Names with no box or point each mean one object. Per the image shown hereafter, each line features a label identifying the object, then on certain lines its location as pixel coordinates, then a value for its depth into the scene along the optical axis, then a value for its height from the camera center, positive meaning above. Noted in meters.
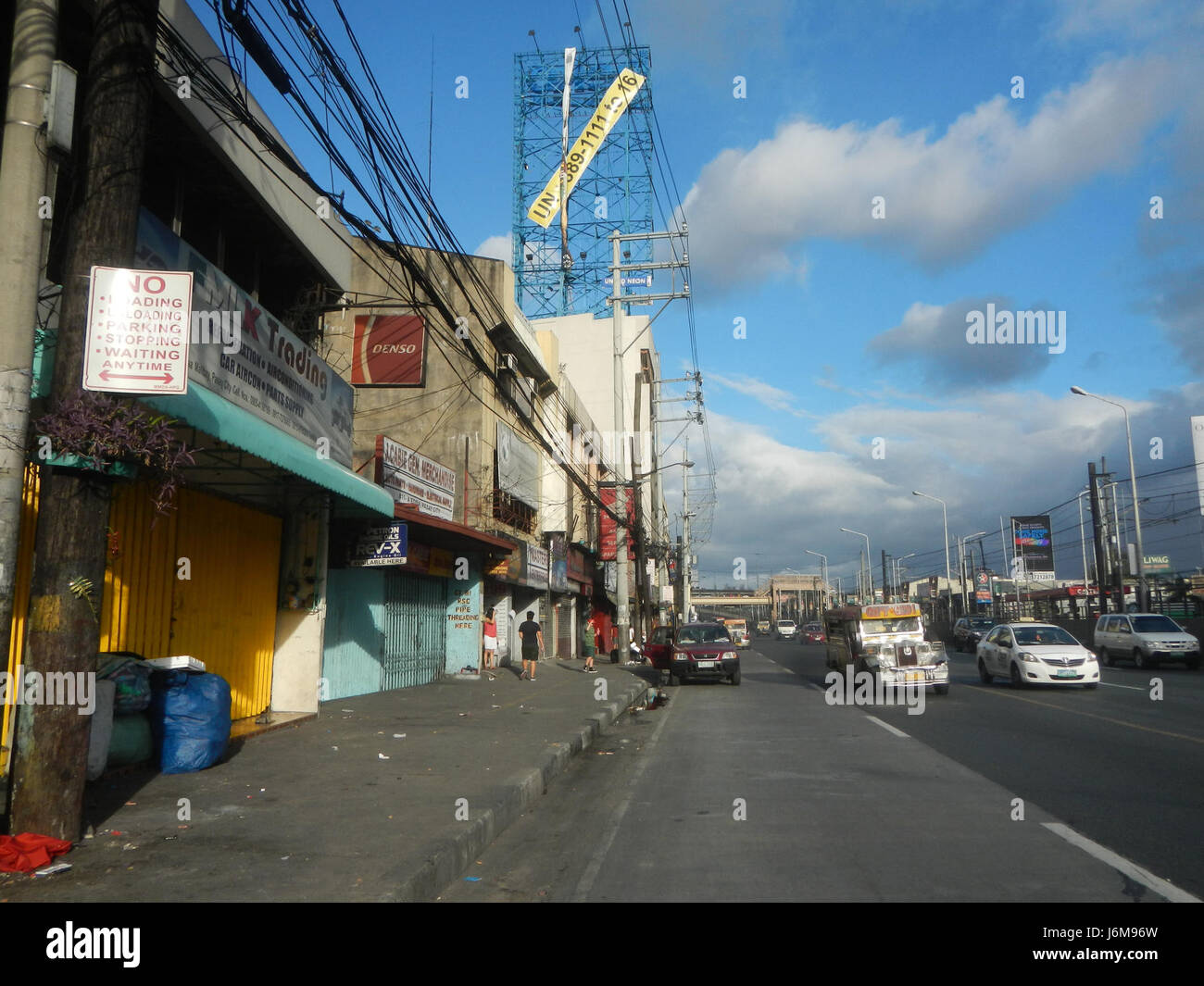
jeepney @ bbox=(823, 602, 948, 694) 18.86 -1.12
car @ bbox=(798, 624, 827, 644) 62.22 -2.66
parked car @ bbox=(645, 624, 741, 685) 23.16 -1.47
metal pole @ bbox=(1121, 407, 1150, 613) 38.03 +0.41
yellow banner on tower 38.00 +20.95
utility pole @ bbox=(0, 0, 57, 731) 5.72 +2.42
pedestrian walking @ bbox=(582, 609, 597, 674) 26.41 -1.47
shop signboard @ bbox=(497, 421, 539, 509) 24.11 +3.79
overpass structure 148.62 -0.43
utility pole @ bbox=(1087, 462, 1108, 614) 41.94 +3.04
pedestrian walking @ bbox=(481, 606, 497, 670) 22.80 -1.08
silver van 26.94 -1.49
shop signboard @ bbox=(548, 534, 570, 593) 30.78 +1.18
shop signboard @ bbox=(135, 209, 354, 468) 9.03 +2.99
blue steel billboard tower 42.03 +22.22
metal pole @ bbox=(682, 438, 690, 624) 65.00 +6.06
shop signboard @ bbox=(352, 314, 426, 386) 21.25 +5.93
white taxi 19.06 -1.40
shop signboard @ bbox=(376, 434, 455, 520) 16.55 +2.45
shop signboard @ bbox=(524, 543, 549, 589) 26.55 +1.01
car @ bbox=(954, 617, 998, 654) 44.06 -1.84
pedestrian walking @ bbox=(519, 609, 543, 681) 21.94 -1.09
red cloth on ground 5.28 -1.48
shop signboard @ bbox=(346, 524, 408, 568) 14.70 +0.88
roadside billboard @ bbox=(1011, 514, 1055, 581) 65.31 +3.54
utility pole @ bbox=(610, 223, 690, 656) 26.95 +8.34
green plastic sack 7.85 -1.23
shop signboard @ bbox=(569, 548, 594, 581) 36.57 +1.34
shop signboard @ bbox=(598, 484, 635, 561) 38.66 +2.95
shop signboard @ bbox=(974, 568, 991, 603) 84.50 +0.89
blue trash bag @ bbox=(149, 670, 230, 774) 8.38 -1.10
